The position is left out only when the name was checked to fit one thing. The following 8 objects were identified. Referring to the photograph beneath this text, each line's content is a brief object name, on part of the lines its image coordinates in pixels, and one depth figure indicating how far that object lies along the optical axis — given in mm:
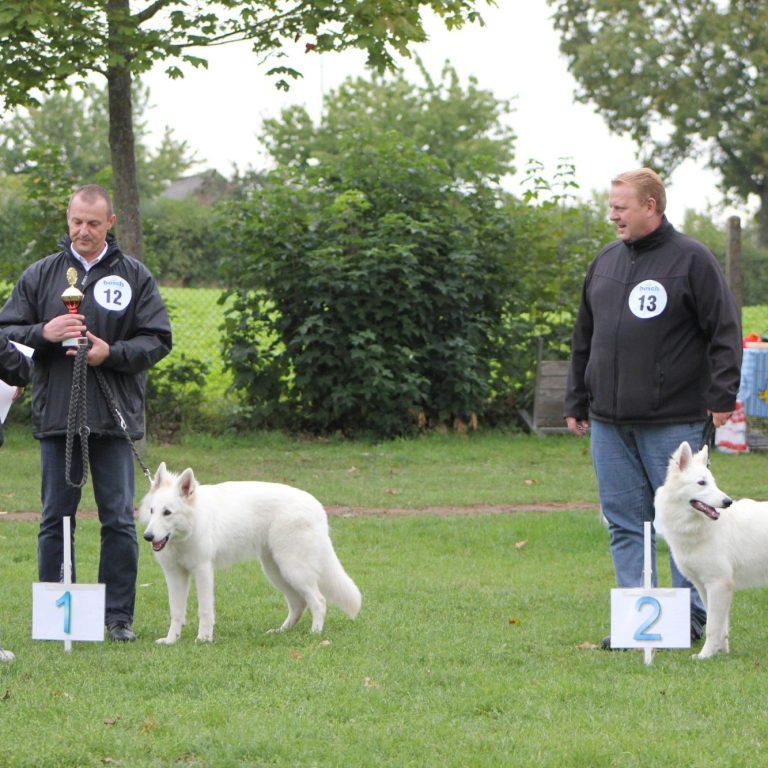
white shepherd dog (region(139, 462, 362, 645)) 12516
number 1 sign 11383
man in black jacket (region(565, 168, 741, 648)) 11672
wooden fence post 30680
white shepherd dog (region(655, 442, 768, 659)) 11516
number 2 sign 11141
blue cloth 30250
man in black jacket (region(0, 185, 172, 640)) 11992
